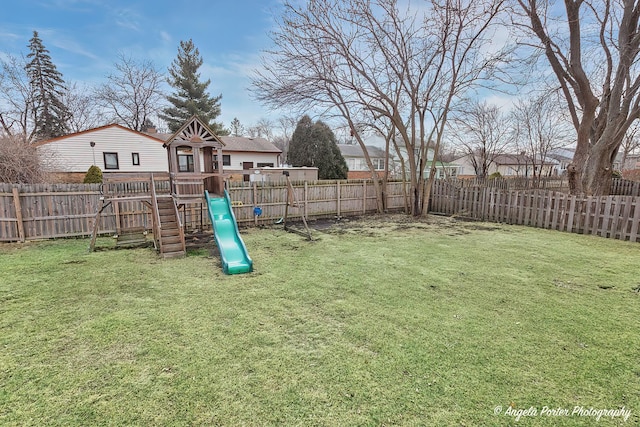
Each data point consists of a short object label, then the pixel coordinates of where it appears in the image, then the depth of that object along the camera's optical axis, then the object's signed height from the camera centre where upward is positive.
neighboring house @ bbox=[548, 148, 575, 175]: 42.31 +1.93
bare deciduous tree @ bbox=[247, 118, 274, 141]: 55.63 +7.40
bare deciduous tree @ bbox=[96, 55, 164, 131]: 28.80 +7.50
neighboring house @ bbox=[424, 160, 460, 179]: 36.78 +0.37
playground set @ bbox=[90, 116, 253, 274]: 7.19 -0.69
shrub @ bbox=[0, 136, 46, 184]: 9.84 +0.25
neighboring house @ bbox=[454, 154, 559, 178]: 42.22 +0.58
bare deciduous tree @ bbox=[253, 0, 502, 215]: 10.77 +4.18
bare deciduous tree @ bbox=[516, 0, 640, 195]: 10.55 +3.63
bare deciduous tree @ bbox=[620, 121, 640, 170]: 23.33 +2.93
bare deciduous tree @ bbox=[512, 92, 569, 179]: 21.48 +2.94
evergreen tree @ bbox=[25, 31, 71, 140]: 27.12 +7.13
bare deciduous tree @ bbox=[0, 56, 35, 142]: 22.24 +5.76
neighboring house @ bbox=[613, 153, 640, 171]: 45.22 +1.38
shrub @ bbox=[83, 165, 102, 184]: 16.06 -0.31
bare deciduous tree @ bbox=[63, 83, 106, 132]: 29.16 +6.02
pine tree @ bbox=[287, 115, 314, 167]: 25.83 +2.33
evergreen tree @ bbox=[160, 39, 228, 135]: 31.80 +8.24
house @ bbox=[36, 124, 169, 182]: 18.45 +1.20
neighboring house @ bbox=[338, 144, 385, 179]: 36.51 +1.48
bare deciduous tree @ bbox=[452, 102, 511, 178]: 21.30 +2.70
